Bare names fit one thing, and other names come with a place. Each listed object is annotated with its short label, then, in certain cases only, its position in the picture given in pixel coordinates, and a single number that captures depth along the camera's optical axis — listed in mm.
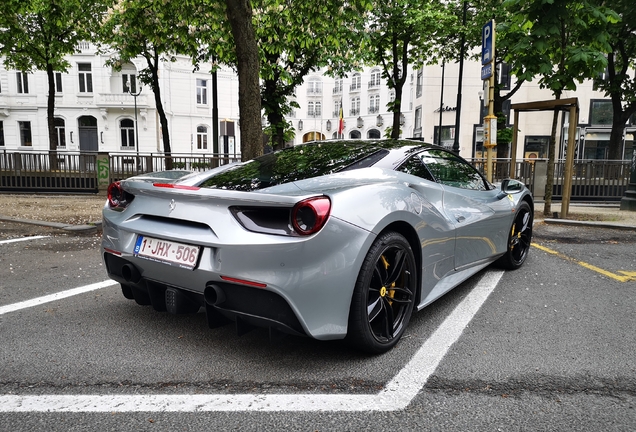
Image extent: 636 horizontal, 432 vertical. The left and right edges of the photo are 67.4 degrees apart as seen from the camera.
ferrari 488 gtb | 2365
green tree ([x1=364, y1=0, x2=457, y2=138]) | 17734
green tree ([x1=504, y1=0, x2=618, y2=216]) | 7676
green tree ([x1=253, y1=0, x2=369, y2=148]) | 9875
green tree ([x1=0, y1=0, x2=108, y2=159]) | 17722
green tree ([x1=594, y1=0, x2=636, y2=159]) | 16625
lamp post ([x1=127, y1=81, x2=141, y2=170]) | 33531
